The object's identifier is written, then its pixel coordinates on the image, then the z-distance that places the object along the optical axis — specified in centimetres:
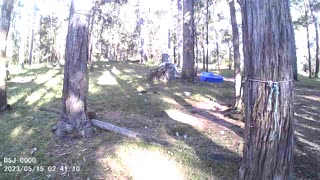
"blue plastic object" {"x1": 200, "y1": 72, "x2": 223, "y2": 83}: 1157
